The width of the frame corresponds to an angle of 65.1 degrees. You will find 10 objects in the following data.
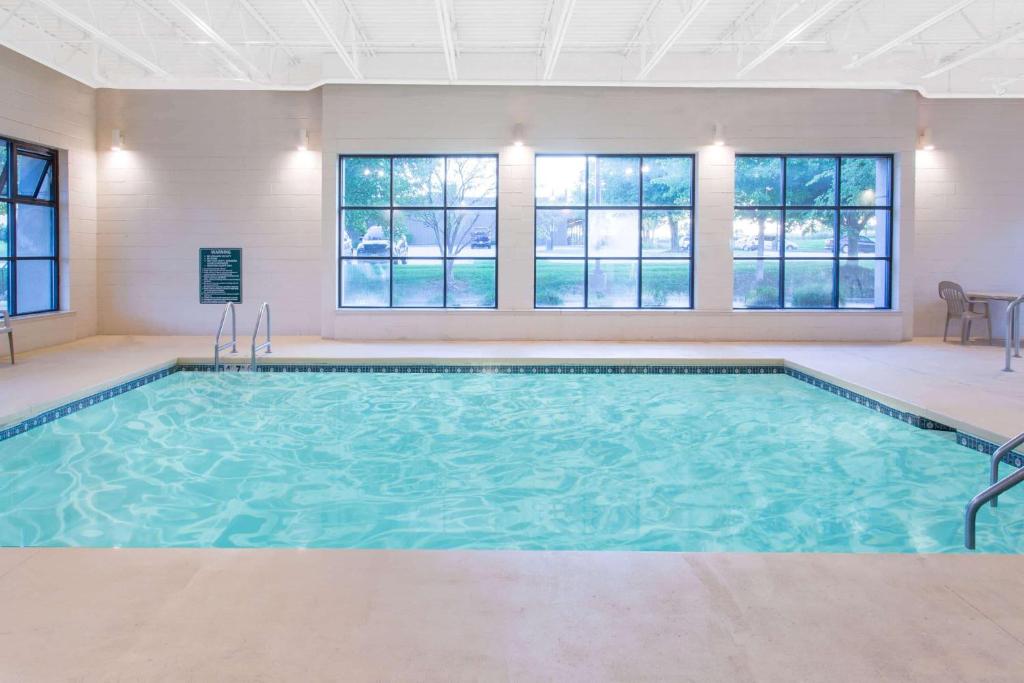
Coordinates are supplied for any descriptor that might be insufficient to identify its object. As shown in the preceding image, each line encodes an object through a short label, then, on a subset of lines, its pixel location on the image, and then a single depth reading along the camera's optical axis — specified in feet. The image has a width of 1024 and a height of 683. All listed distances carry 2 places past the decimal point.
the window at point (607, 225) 33.01
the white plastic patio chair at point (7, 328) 24.46
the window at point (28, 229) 28.25
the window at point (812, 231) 33.17
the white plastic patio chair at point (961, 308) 31.45
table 27.95
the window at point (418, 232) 32.94
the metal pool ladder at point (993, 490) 8.76
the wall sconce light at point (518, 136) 31.91
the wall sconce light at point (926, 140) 32.86
